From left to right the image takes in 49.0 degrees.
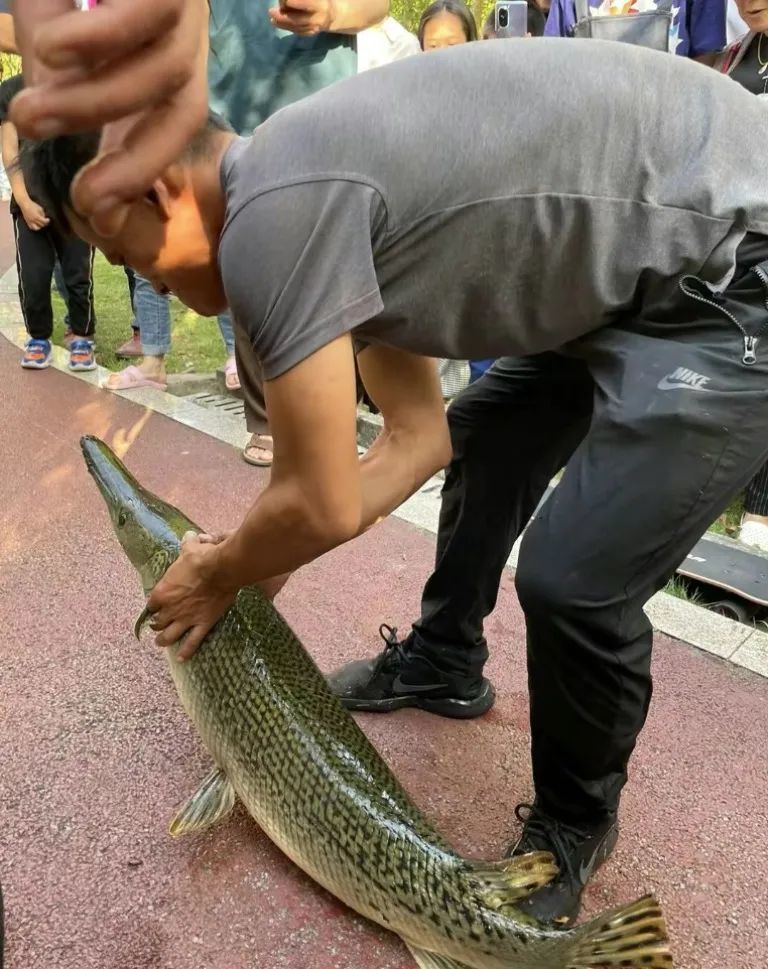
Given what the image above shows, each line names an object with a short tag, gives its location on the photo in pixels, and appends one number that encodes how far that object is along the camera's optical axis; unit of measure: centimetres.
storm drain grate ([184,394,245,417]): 526
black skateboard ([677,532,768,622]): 337
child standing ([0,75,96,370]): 557
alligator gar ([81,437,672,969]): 157
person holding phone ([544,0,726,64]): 359
